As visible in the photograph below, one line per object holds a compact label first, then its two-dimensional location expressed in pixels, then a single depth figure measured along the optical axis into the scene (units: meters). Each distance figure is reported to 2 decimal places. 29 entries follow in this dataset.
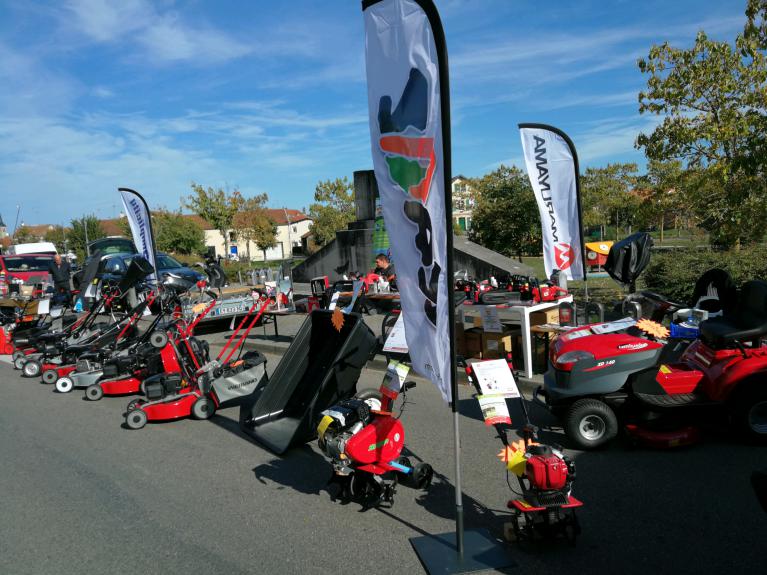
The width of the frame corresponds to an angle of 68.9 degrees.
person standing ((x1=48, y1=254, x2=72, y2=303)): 15.54
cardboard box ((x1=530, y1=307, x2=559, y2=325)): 8.52
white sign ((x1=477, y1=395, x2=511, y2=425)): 3.66
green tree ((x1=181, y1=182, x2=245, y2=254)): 39.69
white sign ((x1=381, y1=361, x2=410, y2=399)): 4.34
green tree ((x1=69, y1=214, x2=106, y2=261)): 55.12
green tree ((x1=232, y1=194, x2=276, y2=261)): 44.16
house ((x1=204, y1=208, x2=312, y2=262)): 75.38
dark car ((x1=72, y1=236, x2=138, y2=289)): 24.86
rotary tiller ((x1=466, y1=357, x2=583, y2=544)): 3.66
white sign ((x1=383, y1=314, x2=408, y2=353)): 4.97
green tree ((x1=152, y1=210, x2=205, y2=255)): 49.17
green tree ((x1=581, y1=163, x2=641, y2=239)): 39.09
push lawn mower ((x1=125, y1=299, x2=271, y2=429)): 7.10
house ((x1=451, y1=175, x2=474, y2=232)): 34.03
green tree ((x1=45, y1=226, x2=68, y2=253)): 59.44
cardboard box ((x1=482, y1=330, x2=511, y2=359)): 8.61
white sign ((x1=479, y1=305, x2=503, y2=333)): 8.01
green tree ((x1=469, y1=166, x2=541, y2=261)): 22.81
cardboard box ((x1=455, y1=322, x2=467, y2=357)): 9.10
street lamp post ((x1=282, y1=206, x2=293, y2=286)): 79.50
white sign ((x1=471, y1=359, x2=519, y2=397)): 3.71
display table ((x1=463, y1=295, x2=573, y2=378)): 7.61
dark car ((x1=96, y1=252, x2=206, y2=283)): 18.73
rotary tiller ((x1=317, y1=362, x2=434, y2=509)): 4.33
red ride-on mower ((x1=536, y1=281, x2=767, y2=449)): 5.14
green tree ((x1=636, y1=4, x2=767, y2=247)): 10.50
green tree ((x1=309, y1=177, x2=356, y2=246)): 45.19
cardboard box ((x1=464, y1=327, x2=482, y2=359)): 9.05
